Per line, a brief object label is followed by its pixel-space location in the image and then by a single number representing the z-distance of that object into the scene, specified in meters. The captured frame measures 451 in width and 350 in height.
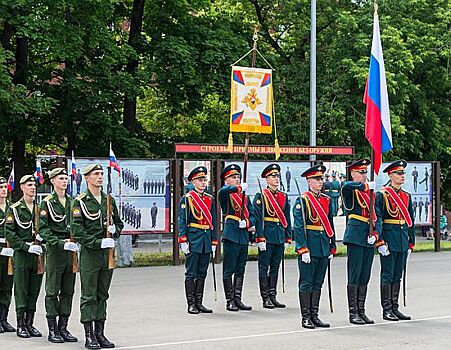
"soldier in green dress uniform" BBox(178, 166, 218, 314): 13.09
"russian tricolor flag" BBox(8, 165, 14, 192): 12.98
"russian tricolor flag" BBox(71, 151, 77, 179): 17.31
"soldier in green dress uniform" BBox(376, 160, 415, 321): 12.30
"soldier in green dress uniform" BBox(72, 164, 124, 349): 10.20
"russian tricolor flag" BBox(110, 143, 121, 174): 12.55
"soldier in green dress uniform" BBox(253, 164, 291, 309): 13.57
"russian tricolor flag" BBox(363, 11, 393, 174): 12.56
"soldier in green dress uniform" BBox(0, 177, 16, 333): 11.49
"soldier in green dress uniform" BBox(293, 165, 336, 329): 11.65
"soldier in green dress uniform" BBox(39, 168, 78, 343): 10.70
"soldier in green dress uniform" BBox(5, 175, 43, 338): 11.14
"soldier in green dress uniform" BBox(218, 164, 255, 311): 13.49
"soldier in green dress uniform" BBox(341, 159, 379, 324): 11.95
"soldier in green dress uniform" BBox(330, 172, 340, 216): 21.55
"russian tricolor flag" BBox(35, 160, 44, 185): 15.83
